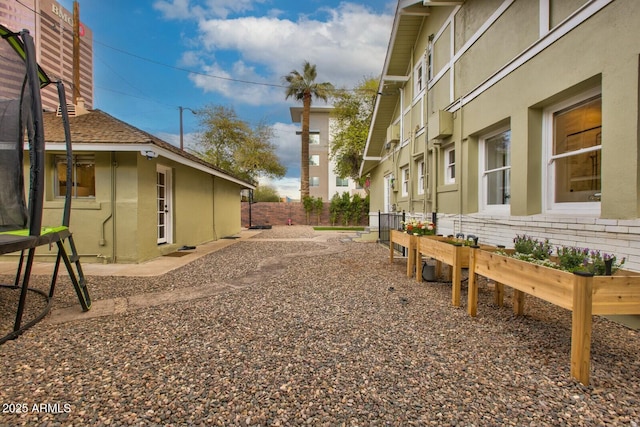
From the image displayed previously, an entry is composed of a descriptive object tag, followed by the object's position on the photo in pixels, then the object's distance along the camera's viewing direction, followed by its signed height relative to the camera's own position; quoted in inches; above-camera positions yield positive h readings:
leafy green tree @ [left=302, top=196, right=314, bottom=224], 832.3 +9.3
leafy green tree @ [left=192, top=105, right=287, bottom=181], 925.8 +200.7
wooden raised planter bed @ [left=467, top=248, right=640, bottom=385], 80.5 -24.1
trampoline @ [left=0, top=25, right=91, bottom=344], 108.7 +15.6
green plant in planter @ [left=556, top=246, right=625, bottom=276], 96.5 -17.7
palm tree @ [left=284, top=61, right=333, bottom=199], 865.5 +330.2
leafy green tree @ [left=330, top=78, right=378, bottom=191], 857.5 +245.6
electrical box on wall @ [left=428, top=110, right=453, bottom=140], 251.3 +67.8
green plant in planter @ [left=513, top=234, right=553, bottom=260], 122.2 -16.4
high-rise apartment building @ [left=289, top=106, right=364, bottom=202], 1205.1 +171.9
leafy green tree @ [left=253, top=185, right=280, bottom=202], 1123.6 +53.9
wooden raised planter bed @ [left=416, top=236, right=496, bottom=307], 146.6 -23.6
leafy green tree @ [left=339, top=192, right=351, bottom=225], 821.9 +6.3
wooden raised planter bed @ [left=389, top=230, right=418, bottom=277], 211.4 -25.1
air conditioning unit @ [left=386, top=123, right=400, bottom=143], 395.5 +95.3
